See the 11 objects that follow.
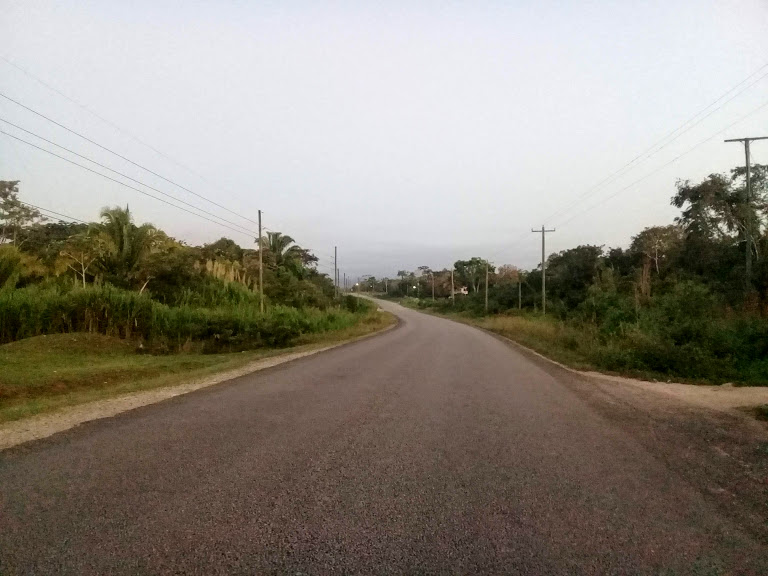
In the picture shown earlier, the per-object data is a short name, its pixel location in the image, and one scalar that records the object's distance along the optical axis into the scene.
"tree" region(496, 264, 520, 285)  113.06
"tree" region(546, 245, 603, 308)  52.18
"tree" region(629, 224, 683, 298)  48.25
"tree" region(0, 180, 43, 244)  39.44
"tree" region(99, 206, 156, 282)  33.84
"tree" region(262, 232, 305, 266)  57.97
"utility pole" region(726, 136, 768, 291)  26.06
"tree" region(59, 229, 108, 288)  33.84
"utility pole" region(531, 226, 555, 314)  48.06
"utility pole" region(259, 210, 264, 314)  36.72
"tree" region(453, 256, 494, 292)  113.75
